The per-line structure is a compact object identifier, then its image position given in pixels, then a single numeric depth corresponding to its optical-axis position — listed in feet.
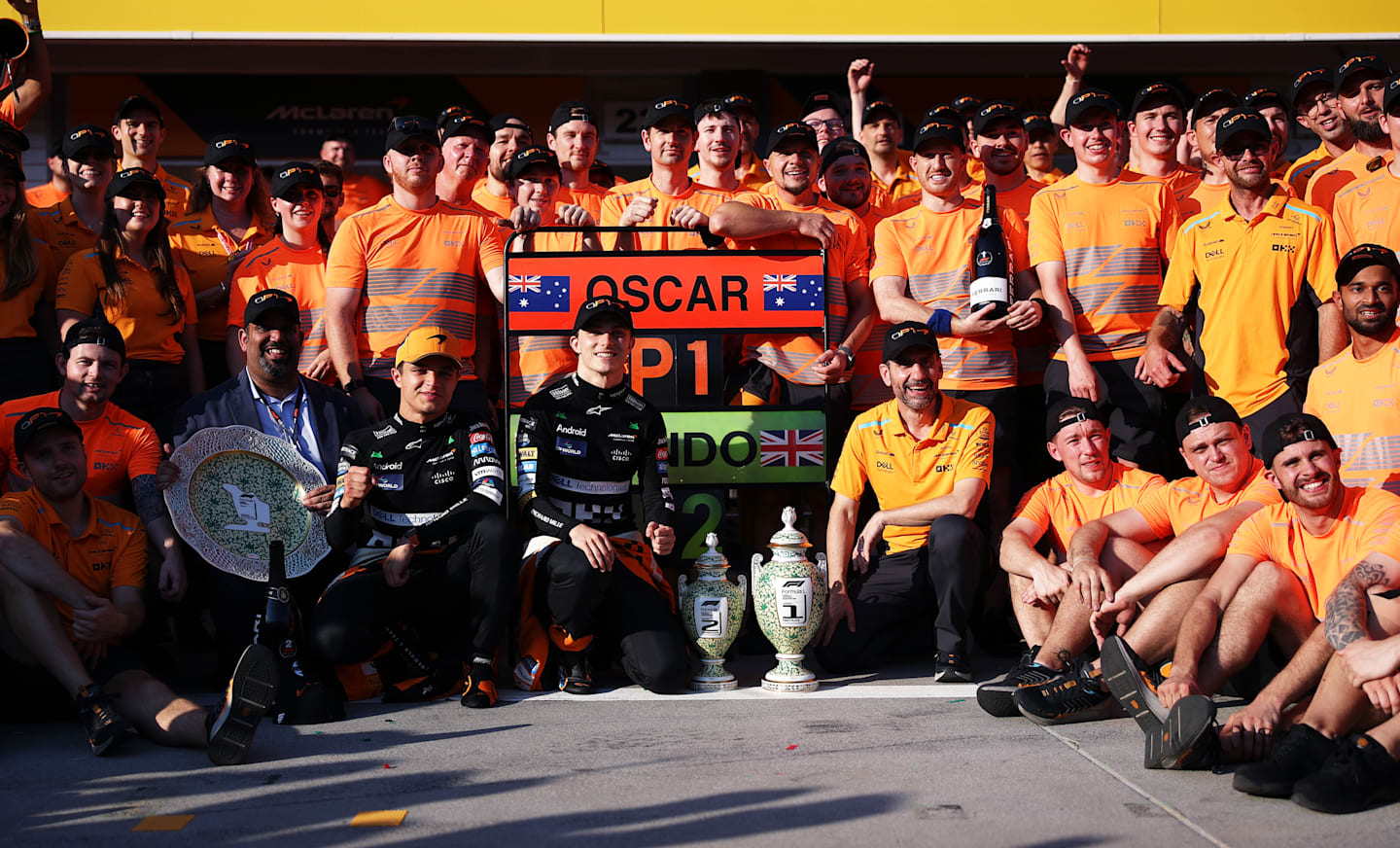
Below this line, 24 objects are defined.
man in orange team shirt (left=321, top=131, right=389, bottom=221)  28.07
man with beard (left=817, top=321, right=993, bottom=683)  19.04
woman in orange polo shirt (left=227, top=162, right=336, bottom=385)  21.24
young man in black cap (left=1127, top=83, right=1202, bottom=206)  21.83
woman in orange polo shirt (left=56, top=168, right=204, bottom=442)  20.18
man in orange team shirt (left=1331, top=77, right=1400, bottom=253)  19.70
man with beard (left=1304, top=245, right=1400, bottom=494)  16.63
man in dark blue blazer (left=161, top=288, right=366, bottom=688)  18.86
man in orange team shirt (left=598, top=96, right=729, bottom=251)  21.95
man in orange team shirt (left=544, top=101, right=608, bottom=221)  23.66
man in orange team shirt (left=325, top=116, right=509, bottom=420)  20.51
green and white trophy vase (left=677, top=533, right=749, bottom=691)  18.11
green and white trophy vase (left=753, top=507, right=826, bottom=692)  17.92
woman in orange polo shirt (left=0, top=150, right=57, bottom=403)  19.95
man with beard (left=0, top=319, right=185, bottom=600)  17.93
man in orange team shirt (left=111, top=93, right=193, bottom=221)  22.75
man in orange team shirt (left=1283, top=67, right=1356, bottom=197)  23.75
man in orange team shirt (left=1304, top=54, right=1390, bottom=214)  21.53
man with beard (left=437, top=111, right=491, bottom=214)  22.25
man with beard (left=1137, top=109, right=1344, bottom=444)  19.35
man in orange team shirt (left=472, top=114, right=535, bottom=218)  23.58
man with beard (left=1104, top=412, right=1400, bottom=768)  14.76
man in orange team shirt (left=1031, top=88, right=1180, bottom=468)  20.33
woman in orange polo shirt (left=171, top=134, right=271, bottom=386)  22.21
